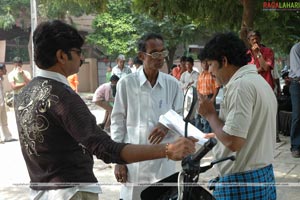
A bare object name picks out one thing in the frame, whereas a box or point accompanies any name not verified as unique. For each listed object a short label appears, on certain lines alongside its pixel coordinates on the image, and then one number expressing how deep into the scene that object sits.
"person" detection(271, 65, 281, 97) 6.81
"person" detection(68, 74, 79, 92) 10.35
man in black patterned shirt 1.75
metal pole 10.58
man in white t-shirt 2.27
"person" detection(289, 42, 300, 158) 6.11
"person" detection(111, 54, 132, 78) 10.81
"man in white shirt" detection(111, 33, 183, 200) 2.99
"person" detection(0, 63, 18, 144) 9.02
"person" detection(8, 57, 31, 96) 9.49
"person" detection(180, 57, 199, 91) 9.84
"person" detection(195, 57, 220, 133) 8.48
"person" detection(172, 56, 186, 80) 10.68
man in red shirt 5.92
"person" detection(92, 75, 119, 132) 9.22
